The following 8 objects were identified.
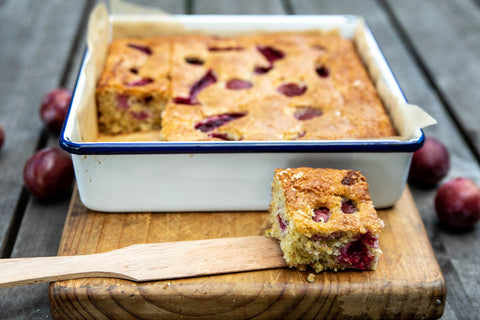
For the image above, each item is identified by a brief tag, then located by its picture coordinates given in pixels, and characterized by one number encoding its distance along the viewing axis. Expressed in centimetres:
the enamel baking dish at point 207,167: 47
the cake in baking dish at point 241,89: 53
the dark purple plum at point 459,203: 53
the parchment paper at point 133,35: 51
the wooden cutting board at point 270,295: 44
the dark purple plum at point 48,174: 54
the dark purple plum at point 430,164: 57
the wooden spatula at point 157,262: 44
